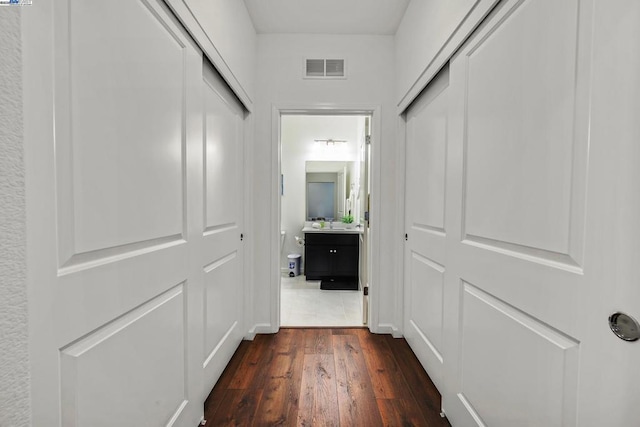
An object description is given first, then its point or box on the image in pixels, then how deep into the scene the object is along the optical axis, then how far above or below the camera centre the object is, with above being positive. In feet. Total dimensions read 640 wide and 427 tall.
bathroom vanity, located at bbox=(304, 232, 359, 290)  13.76 -2.62
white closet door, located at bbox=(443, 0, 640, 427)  2.22 -0.12
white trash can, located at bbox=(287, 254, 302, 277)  15.02 -3.19
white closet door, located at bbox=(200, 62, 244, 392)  5.50 -0.55
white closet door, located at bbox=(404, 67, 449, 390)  5.82 -0.51
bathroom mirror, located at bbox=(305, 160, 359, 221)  15.87 +0.53
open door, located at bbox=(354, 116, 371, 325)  8.78 +0.09
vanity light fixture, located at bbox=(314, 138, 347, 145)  15.79 +3.07
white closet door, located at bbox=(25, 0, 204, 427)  2.15 -0.14
